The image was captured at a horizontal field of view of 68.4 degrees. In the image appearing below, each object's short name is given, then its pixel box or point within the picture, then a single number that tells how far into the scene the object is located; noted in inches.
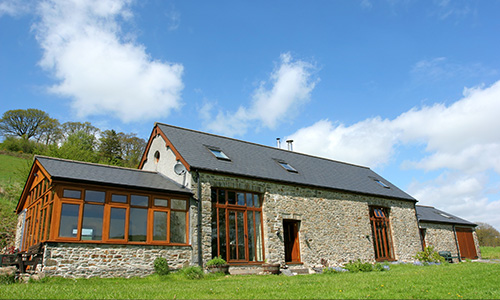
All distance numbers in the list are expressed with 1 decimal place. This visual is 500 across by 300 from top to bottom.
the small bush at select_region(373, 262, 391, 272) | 641.6
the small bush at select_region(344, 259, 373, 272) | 620.4
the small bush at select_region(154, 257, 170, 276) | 515.8
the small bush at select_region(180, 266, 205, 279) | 499.2
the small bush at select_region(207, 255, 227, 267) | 543.8
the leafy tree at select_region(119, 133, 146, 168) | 1862.7
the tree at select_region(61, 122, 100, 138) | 1839.0
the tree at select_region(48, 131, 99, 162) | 1041.5
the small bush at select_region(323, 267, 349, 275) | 591.4
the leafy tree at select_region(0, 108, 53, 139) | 1765.5
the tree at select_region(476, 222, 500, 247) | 1717.5
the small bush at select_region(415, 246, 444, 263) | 835.4
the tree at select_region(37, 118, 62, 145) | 1790.1
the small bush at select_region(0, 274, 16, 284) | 411.5
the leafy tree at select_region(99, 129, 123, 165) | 1686.9
